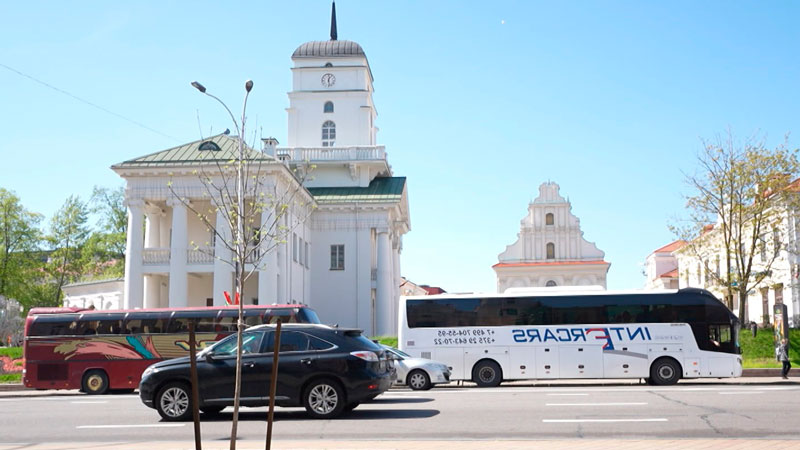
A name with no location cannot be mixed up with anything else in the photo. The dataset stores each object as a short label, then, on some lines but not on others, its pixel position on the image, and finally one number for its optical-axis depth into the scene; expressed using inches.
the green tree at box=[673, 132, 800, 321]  1747.0
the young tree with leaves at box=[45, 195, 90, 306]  3154.5
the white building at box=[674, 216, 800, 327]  1804.9
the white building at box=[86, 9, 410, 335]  1797.5
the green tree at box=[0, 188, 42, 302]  2810.0
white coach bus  1028.5
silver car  981.8
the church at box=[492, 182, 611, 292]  3914.9
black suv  629.6
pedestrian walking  1064.2
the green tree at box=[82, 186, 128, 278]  2951.3
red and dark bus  1084.5
